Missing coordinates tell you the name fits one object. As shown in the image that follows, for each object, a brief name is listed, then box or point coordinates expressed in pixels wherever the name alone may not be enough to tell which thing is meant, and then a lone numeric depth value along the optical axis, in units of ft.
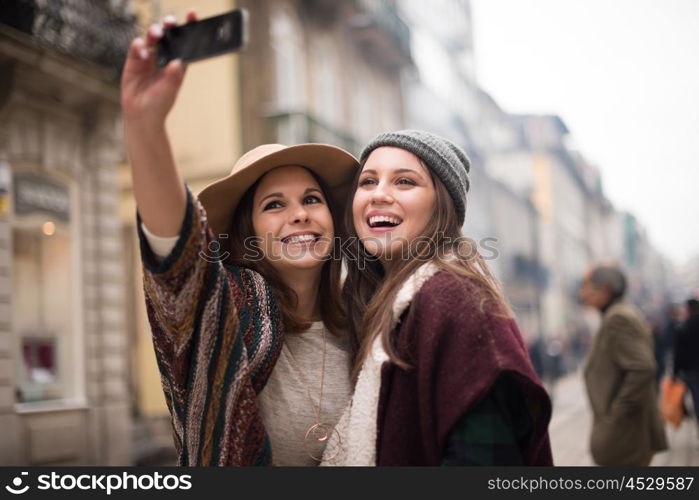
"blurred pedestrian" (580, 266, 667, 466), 15.43
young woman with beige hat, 5.43
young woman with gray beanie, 5.82
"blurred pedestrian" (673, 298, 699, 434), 25.41
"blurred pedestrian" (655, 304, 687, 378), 34.65
